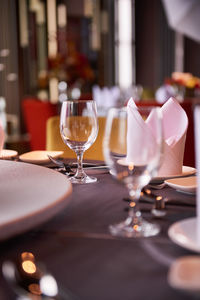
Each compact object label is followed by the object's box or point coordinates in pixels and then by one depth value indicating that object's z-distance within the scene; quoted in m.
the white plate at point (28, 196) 0.63
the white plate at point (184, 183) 0.91
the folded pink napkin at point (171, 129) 0.84
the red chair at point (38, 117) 3.39
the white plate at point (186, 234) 0.58
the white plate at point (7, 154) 1.31
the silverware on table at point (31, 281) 0.51
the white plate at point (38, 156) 1.27
